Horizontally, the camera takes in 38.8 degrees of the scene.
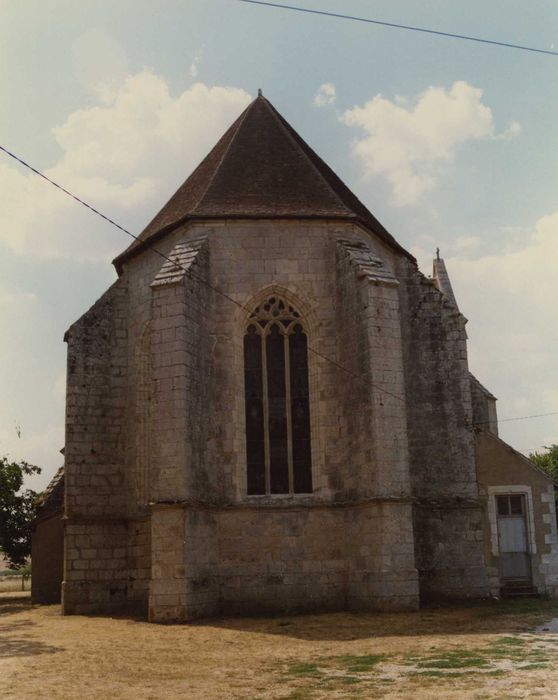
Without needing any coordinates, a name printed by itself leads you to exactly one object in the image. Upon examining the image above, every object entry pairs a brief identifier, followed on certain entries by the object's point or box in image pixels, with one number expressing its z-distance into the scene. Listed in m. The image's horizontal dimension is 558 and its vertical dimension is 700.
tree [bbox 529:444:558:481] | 36.66
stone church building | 14.33
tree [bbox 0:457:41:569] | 23.05
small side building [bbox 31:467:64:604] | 20.58
